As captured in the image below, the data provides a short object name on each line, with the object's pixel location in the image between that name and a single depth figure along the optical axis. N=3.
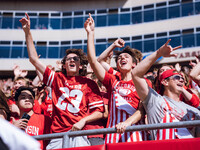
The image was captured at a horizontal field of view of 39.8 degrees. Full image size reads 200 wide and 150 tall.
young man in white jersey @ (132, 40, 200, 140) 3.22
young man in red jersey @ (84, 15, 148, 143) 3.46
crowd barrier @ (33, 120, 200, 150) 2.83
